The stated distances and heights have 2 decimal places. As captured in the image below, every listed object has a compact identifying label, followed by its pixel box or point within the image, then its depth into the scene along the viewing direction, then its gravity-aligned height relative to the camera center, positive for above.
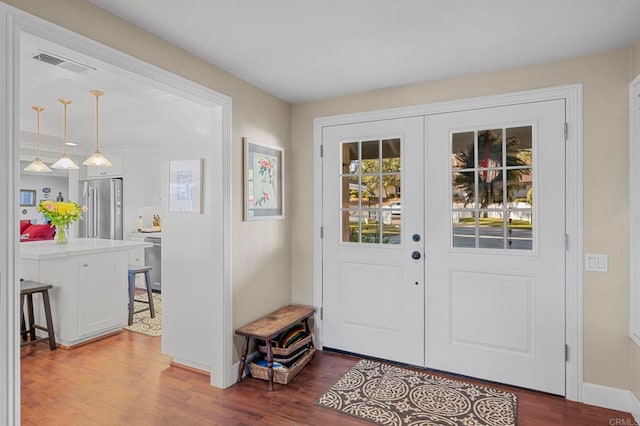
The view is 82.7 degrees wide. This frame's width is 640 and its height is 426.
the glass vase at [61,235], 4.09 -0.27
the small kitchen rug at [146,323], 4.03 -1.32
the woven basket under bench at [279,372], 2.80 -1.26
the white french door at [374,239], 3.08 -0.25
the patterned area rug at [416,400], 2.33 -1.32
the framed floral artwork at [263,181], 3.02 +0.27
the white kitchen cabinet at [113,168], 6.44 +0.79
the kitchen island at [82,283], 3.53 -0.73
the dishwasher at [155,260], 5.89 -0.78
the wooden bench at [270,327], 2.77 -0.93
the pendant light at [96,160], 4.26 +0.61
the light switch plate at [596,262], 2.46 -0.34
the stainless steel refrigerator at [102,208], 6.53 +0.07
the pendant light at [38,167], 4.85 +0.60
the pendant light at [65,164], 4.41 +0.58
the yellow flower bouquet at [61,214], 3.98 -0.03
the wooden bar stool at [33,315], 3.41 -1.01
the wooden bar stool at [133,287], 4.28 -0.94
